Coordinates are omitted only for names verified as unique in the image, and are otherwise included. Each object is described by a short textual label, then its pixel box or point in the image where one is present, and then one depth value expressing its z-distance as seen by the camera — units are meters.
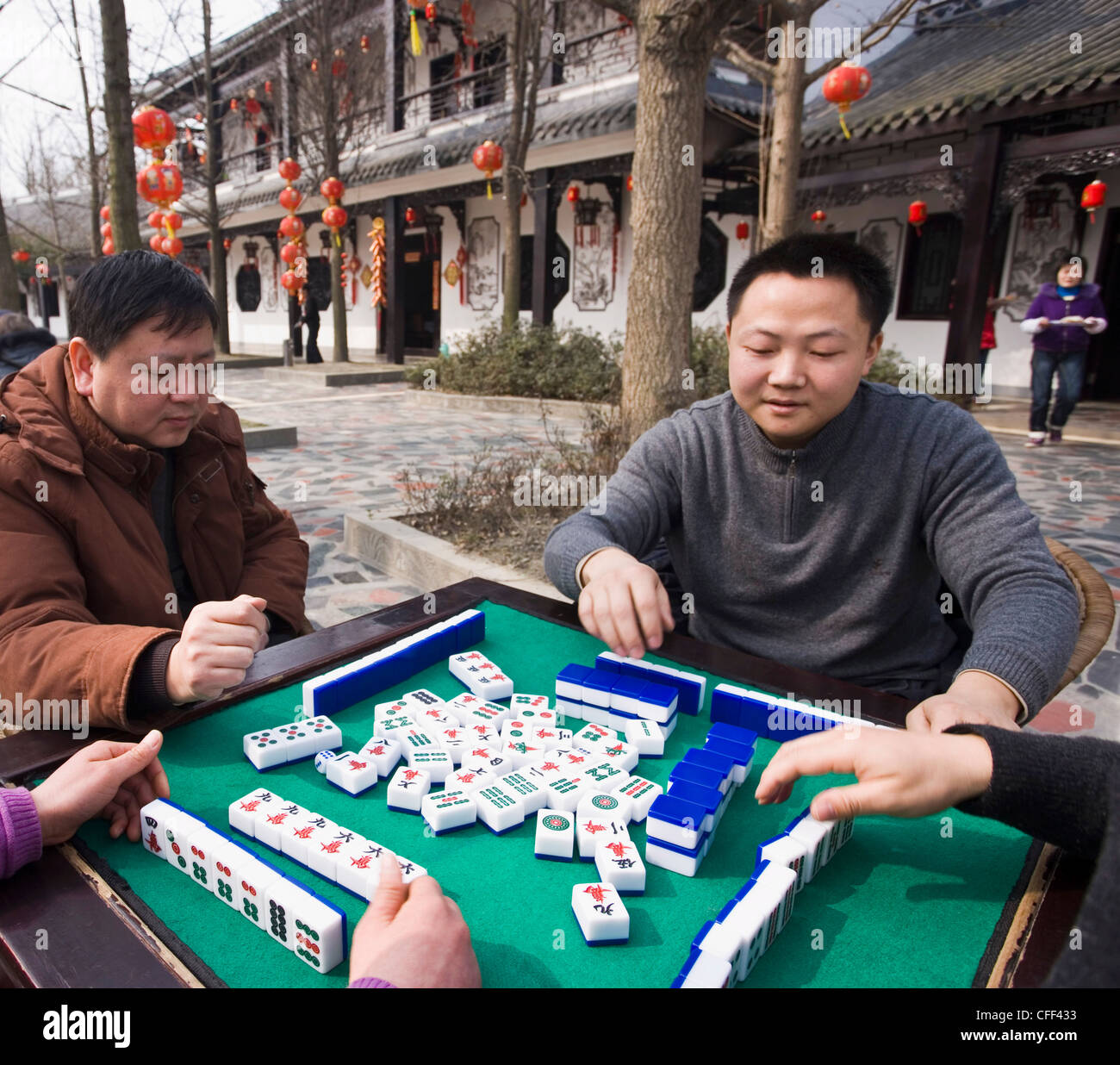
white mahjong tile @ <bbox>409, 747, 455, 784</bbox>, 1.27
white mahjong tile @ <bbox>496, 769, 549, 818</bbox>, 1.19
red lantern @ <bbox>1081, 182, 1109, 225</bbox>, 9.12
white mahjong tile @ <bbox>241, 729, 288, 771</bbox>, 1.28
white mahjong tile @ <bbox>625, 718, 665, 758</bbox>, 1.37
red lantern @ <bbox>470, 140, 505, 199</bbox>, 11.12
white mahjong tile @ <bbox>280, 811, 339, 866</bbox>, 1.07
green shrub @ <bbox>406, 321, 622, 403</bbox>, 11.06
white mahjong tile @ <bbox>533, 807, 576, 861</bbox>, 1.11
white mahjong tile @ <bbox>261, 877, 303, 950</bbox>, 0.93
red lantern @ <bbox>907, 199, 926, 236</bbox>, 10.78
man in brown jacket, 1.38
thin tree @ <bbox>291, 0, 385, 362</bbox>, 14.43
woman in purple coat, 8.13
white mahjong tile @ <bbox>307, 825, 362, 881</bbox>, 1.05
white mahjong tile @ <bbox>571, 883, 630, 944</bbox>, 0.96
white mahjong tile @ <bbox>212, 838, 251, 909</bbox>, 0.99
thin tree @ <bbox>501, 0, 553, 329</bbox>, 10.72
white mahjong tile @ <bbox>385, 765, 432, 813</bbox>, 1.21
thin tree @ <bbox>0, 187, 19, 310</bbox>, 7.37
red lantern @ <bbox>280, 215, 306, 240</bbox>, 14.30
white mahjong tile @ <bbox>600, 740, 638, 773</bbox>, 1.32
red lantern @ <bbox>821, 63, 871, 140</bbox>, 7.13
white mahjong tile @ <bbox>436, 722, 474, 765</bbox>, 1.32
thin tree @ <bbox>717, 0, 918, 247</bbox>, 6.61
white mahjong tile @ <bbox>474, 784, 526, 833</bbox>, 1.16
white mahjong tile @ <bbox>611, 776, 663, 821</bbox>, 1.20
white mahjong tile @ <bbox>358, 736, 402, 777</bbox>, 1.28
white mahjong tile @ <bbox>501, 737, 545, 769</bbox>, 1.32
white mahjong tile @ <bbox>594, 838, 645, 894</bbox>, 1.04
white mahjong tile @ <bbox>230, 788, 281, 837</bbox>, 1.13
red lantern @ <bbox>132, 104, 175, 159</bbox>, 7.86
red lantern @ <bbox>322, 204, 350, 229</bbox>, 14.03
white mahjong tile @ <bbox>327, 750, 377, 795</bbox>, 1.24
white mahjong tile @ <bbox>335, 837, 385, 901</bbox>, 1.01
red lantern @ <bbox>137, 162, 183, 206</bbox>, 9.19
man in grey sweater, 1.78
